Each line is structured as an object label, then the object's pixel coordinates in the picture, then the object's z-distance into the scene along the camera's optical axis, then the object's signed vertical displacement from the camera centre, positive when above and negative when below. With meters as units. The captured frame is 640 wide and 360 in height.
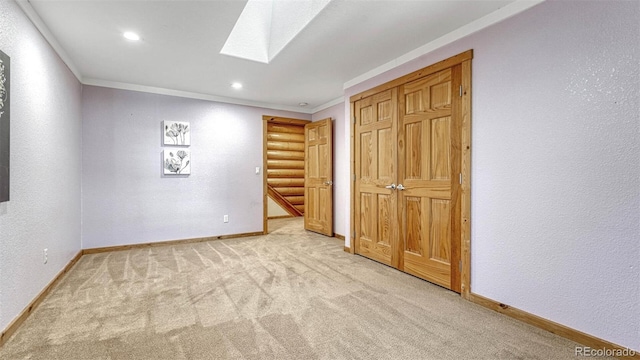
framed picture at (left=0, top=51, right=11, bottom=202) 1.84 +0.31
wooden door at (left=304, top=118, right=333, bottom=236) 5.09 -0.02
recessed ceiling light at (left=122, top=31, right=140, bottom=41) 2.69 +1.30
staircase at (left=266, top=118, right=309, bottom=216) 7.32 +0.22
